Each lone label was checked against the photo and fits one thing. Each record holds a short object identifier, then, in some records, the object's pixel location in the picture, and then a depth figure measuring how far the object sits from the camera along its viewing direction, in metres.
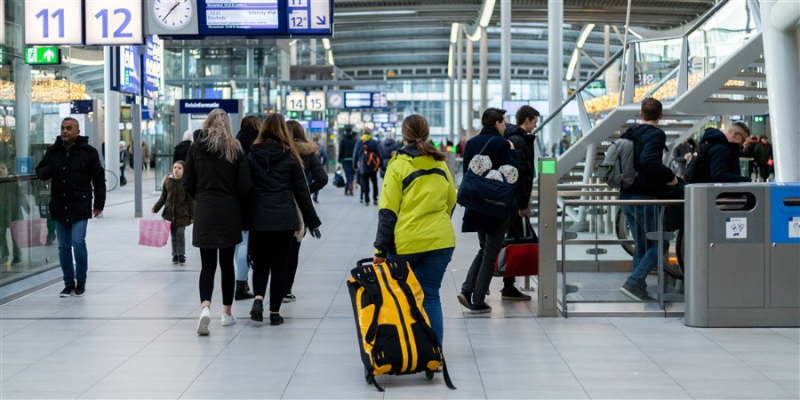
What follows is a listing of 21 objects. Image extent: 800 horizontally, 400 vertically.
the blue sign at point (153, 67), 20.78
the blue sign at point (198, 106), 19.75
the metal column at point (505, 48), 32.41
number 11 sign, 10.98
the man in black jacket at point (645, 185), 8.43
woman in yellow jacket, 6.32
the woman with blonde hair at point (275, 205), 7.78
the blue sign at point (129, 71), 18.84
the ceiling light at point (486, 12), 41.66
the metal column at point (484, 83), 47.75
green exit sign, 11.06
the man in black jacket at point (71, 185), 9.20
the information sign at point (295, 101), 44.22
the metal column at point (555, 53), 25.27
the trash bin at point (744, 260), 7.68
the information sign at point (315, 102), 44.62
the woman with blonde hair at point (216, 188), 7.60
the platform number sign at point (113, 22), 11.57
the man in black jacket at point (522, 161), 8.63
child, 11.83
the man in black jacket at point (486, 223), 7.85
